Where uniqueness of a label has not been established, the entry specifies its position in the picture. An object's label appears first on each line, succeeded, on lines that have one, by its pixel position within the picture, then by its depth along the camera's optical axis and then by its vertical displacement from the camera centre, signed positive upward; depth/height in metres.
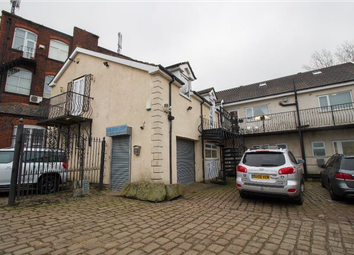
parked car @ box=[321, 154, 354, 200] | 5.39 -0.78
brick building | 12.86 +7.71
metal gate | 5.21 -0.10
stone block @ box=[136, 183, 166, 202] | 5.90 -1.22
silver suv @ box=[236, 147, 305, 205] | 5.04 -0.60
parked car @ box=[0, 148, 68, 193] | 6.49 -0.44
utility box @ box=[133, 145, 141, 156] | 7.43 +0.27
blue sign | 7.66 +1.17
